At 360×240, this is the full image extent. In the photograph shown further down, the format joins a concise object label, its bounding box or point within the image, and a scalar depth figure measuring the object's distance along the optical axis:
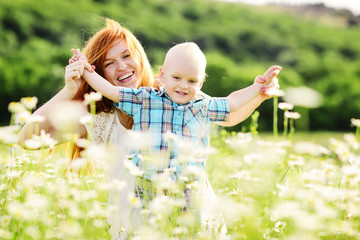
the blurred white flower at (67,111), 2.69
